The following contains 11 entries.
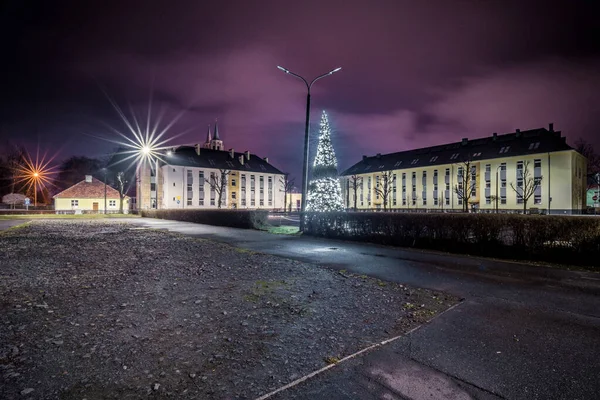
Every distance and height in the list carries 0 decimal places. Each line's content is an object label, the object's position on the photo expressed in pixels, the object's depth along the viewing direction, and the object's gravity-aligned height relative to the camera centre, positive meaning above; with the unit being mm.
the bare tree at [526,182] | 52188 +3786
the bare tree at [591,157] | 63219 +9503
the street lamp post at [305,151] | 17816 +2973
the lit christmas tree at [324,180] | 19172 +1491
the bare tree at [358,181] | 83225 +6311
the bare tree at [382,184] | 75675 +5097
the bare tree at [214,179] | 70350 +5665
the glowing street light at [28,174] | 64750 +6071
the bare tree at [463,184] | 60419 +4102
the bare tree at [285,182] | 88875 +6274
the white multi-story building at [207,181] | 68875 +5524
